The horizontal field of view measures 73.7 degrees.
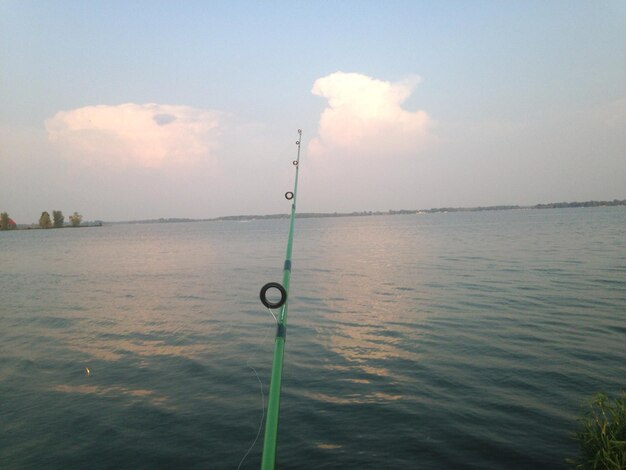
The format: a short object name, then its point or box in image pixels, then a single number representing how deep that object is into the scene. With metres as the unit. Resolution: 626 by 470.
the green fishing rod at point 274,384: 2.42
